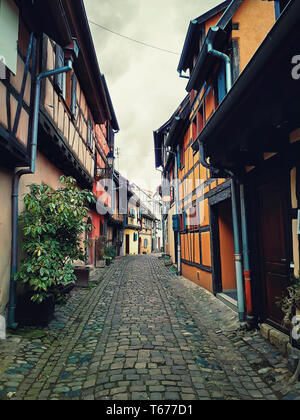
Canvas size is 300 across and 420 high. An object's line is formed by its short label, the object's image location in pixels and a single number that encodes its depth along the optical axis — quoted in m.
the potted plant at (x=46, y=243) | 4.49
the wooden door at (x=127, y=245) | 29.06
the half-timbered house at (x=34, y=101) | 4.34
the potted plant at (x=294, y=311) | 3.32
